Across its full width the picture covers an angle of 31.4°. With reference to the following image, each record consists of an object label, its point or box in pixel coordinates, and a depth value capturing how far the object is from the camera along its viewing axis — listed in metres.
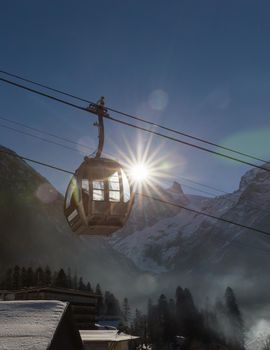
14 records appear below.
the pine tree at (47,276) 131.59
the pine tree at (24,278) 132.30
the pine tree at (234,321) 168.88
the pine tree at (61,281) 120.79
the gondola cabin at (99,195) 12.33
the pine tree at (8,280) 135.50
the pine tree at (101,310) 180.50
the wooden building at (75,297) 52.62
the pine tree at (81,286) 166.75
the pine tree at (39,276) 131.89
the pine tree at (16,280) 134.00
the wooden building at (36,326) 7.19
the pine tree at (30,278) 129.84
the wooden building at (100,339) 24.83
